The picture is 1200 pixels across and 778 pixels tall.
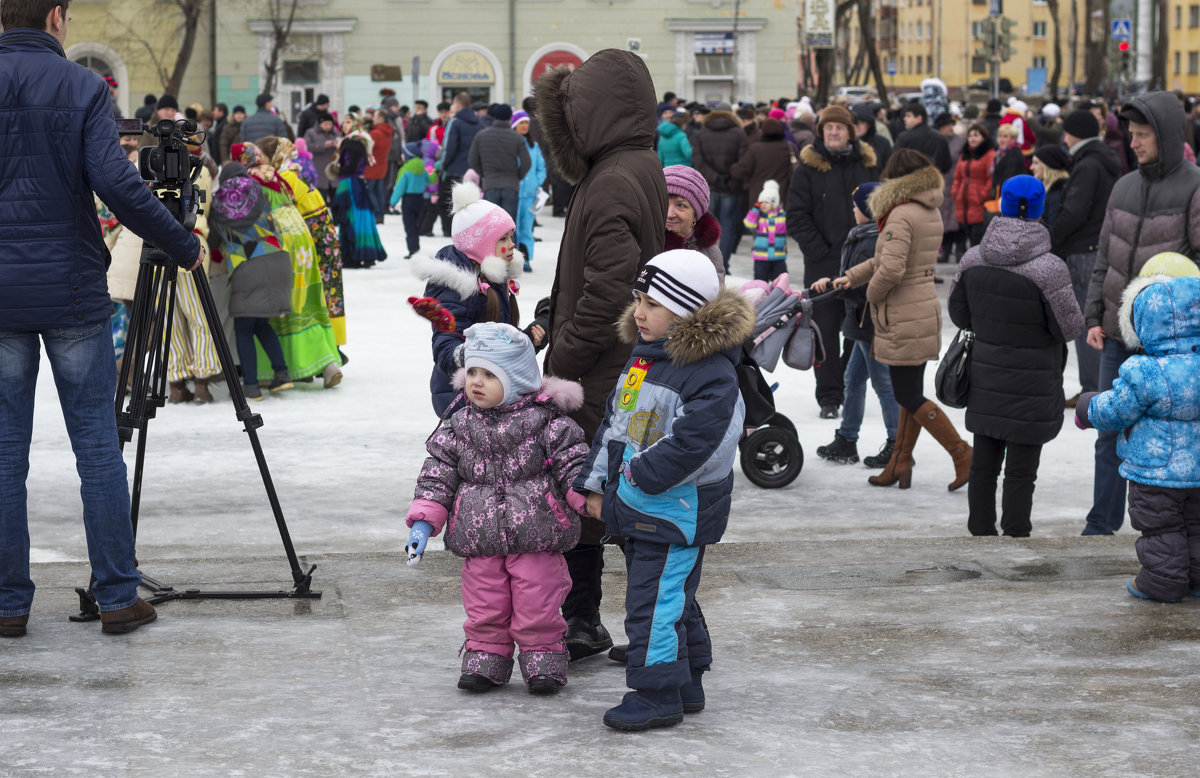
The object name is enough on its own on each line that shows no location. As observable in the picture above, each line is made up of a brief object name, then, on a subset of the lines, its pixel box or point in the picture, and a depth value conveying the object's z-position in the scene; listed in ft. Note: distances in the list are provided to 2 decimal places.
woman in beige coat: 27.14
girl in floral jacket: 14.28
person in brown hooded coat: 15.19
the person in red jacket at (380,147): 71.46
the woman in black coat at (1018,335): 22.77
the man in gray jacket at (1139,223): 23.54
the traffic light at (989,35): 107.65
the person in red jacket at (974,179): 55.26
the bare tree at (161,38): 149.69
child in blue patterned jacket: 18.12
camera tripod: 17.10
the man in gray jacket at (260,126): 68.13
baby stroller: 26.25
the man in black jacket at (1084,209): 36.06
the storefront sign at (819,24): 149.18
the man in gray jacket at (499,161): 55.47
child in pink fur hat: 17.61
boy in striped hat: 13.20
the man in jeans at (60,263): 15.39
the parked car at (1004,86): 172.35
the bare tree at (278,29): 149.18
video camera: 17.13
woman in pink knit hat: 20.47
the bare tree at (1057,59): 148.07
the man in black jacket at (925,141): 55.36
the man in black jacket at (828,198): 34.30
